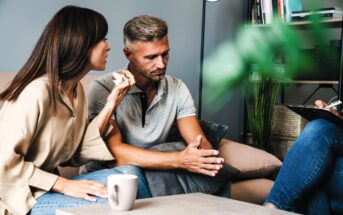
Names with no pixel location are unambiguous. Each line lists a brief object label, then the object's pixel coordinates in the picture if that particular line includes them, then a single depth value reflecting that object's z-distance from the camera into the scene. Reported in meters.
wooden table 1.10
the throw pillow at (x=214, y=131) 2.12
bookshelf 2.85
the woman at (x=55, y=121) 1.33
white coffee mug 1.10
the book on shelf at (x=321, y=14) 2.94
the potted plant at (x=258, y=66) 3.13
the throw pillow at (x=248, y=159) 2.24
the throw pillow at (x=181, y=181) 1.70
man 1.89
